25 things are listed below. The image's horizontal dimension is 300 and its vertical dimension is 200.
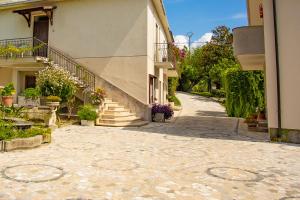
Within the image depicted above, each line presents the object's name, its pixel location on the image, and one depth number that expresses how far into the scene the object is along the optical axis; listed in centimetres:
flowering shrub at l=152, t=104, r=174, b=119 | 1395
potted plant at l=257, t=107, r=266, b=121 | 1169
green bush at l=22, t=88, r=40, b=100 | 1262
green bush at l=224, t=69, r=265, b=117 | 1599
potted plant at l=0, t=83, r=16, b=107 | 1048
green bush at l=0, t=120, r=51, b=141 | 654
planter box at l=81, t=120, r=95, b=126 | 1152
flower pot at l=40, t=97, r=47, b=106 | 1422
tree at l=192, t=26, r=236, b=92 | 3862
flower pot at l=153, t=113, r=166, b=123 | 1381
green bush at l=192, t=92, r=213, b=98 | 3684
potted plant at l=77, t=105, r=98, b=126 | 1151
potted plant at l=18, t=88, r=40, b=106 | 1274
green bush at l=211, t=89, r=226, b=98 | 3448
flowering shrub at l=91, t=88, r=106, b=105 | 1246
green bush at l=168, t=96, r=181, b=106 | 2459
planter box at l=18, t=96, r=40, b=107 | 1447
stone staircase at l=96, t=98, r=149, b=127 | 1181
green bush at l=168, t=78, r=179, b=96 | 2686
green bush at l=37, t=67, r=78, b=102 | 1162
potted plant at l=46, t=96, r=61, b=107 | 1034
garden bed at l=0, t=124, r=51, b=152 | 629
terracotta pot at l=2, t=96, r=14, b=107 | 1062
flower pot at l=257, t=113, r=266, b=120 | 1176
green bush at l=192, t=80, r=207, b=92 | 4509
